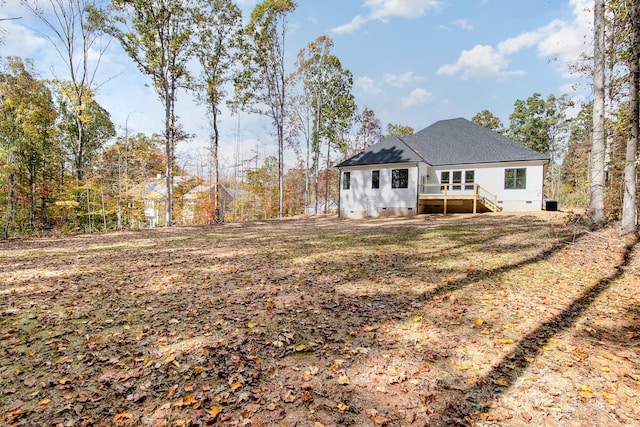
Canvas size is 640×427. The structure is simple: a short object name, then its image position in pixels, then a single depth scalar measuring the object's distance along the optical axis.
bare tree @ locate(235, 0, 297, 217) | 20.42
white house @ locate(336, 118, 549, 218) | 18.17
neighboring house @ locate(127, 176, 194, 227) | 22.55
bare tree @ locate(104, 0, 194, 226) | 15.65
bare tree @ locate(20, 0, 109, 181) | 17.20
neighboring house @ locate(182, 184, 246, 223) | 22.38
